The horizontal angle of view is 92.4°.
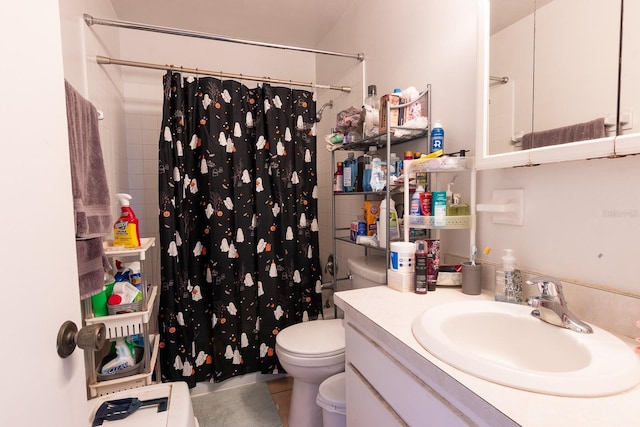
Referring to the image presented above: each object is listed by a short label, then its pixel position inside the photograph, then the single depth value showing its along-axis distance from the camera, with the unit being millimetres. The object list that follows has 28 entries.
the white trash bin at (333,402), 1214
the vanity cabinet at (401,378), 535
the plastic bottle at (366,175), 1484
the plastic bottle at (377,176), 1380
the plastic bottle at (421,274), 1067
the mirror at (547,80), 746
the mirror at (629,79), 687
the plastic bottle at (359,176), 1599
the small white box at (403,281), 1095
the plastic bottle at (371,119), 1441
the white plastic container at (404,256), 1101
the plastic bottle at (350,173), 1624
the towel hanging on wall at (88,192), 963
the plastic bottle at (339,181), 1700
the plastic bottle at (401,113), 1317
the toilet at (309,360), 1360
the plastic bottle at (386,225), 1316
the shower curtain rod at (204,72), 1622
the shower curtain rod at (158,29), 1448
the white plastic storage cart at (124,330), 1188
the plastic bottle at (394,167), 1374
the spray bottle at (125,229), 1258
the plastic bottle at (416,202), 1191
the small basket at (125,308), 1211
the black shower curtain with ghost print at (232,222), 1728
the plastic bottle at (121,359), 1251
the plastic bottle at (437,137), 1227
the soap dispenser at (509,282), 931
